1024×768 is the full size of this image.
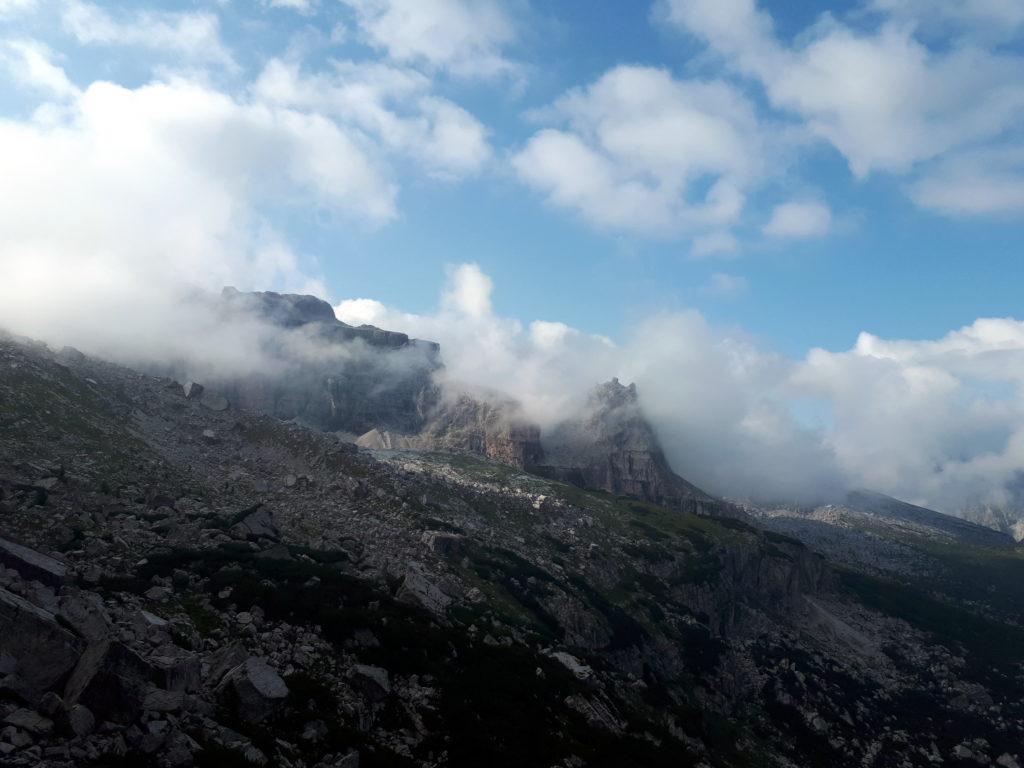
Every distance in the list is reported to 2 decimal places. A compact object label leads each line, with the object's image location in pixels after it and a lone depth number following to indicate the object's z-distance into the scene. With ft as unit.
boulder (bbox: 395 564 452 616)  227.61
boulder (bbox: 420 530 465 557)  351.77
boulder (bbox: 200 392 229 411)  508.94
